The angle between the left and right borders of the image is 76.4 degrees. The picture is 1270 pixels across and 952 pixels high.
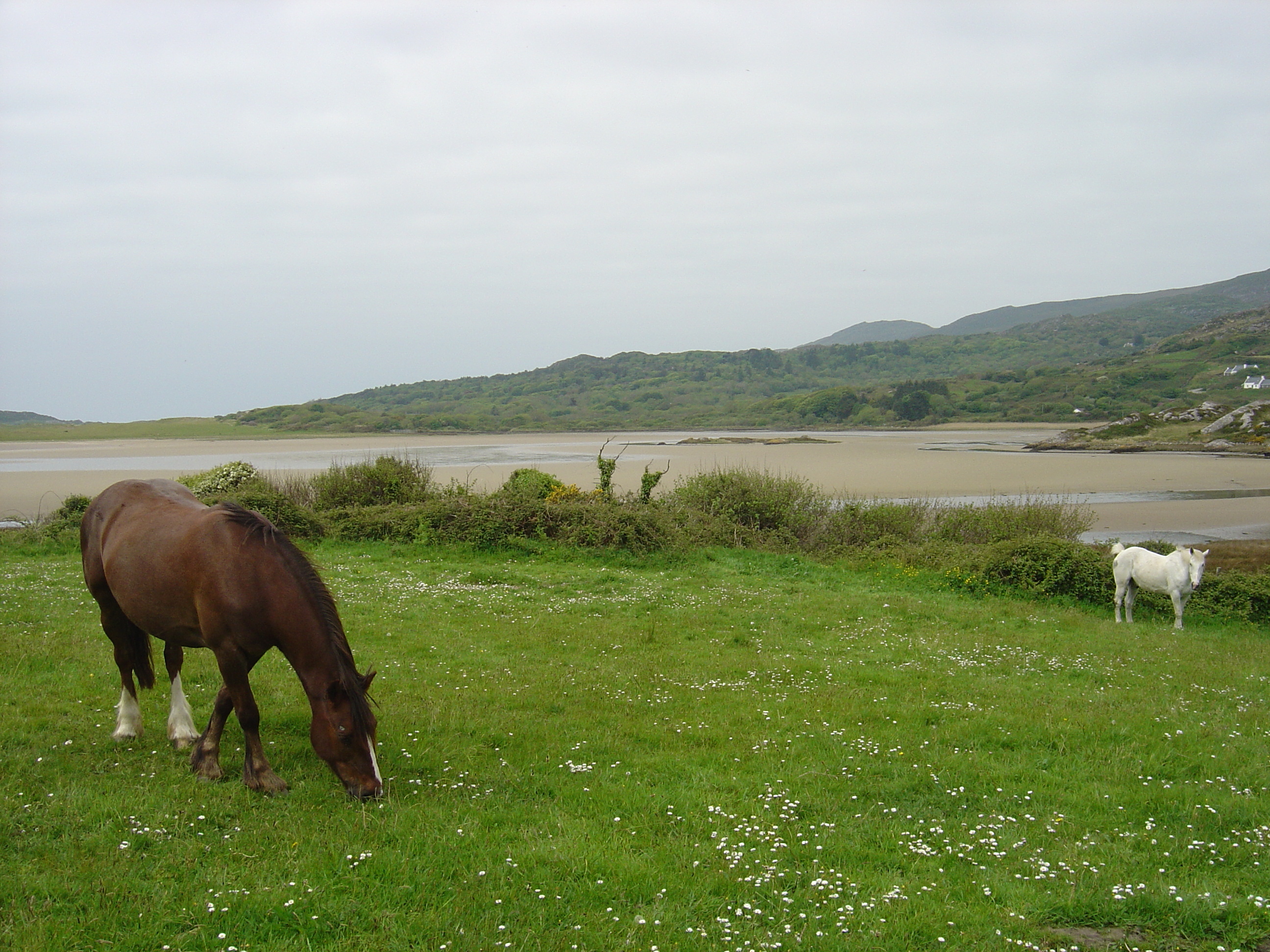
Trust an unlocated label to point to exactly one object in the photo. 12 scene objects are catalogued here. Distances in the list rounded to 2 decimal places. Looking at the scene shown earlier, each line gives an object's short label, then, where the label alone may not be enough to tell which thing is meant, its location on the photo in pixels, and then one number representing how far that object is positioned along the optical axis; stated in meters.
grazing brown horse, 5.86
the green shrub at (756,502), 22.70
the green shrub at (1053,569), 16.08
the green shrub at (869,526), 22.34
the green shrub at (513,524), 19.53
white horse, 13.83
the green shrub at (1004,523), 21.86
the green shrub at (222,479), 21.64
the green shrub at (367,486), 22.27
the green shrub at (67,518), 19.23
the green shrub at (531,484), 20.89
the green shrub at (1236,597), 14.78
